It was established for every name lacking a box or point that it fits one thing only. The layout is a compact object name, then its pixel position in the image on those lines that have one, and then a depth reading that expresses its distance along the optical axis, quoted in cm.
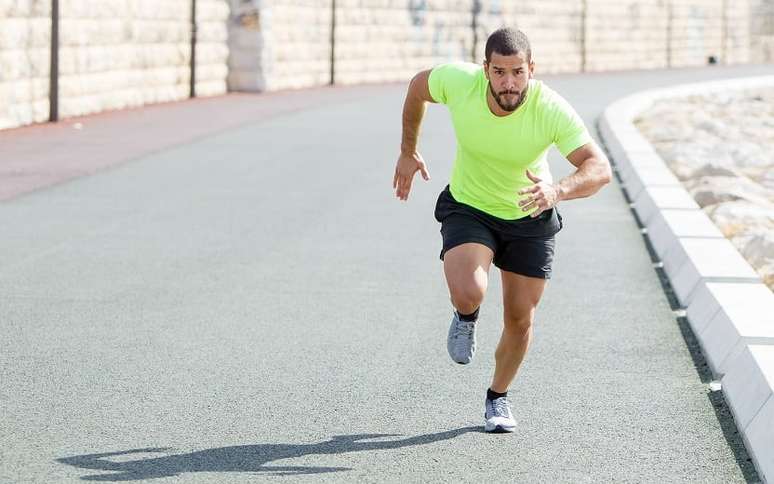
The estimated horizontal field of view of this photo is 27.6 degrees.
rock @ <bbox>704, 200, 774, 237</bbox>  1284
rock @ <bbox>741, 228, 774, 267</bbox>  1098
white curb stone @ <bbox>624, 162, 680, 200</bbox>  1528
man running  627
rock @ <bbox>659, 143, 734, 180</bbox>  1775
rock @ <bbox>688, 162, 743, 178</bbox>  1708
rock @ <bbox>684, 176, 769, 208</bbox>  1477
